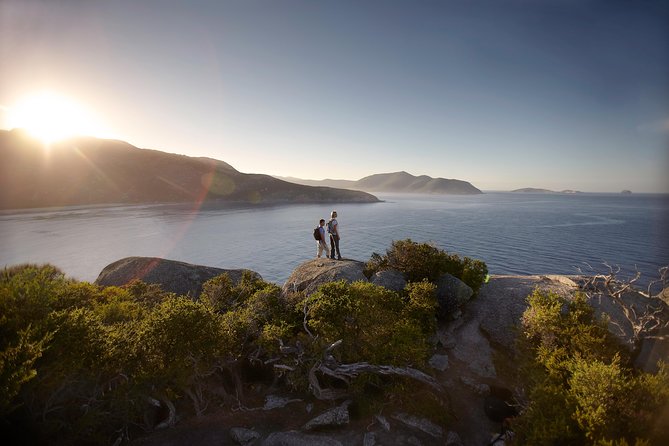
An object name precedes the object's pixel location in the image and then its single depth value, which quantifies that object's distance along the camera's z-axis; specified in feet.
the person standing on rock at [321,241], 74.59
